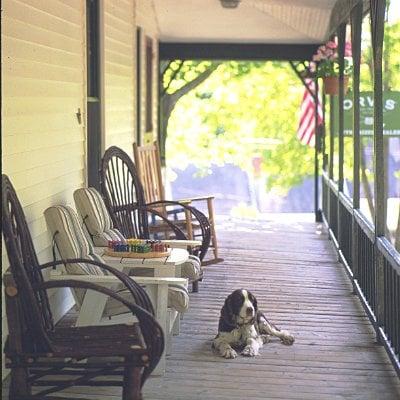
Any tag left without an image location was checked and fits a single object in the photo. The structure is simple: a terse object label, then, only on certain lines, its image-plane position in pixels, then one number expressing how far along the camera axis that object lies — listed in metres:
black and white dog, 5.01
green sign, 8.68
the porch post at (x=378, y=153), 5.06
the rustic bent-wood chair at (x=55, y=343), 3.55
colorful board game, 4.91
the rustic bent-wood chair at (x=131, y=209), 6.28
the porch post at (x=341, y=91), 8.13
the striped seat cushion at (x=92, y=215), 5.49
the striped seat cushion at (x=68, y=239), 4.64
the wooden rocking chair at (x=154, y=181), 7.64
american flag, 15.18
